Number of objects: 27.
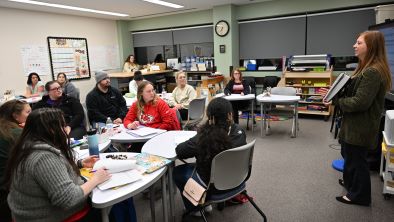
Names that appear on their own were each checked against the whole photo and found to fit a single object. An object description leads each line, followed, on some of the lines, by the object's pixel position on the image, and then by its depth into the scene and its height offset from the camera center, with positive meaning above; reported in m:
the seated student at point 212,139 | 1.79 -0.49
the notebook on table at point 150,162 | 1.74 -0.63
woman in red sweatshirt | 2.86 -0.46
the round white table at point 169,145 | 2.03 -0.62
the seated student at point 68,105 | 3.33 -0.41
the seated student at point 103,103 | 3.55 -0.43
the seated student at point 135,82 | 5.12 -0.26
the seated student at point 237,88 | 5.08 -0.45
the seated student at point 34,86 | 5.72 -0.28
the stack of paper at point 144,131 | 2.48 -0.59
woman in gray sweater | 1.29 -0.49
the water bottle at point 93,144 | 1.99 -0.53
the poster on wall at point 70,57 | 6.75 +0.37
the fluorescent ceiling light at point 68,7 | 5.38 +1.41
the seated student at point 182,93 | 4.49 -0.43
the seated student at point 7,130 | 1.73 -0.37
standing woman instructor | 2.11 -0.38
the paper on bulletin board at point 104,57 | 7.71 +0.38
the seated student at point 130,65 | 7.96 +0.11
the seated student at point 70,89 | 4.80 -0.31
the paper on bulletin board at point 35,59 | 6.22 +0.32
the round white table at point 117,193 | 1.40 -0.66
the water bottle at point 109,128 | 2.48 -0.54
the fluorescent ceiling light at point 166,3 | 5.79 +1.42
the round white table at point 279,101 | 4.41 -0.61
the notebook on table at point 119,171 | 1.55 -0.63
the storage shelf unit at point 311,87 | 5.53 -0.53
